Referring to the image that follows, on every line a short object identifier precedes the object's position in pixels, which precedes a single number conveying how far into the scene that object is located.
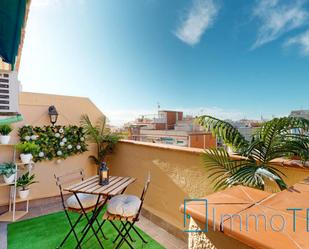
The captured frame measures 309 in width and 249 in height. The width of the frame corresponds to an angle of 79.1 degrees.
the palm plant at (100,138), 4.71
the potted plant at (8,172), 3.53
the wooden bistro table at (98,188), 2.31
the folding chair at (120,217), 2.35
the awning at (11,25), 1.48
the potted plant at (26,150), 3.79
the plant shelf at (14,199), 3.55
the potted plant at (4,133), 3.68
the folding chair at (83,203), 2.57
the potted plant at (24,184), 3.70
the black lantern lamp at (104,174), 2.65
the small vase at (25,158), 3.78
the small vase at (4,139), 3.69
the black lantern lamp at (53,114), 4.34
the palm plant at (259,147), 1.66
